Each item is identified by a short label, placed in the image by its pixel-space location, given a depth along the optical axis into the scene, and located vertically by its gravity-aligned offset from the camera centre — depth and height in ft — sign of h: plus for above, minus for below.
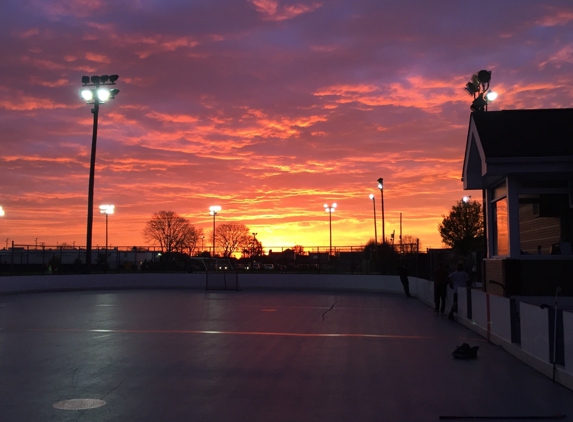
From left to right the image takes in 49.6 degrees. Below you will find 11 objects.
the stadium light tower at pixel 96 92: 120.26 +32.80
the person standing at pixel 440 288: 70.44 -3.20
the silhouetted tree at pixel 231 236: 374.63 +15.22
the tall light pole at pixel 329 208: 208.44 +17.76
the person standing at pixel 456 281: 64.85 -2.16
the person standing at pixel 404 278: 108.27 -3.12
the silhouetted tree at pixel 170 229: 354.54 +18.36
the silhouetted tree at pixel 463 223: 234.38 +14.64
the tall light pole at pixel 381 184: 183.62 +22.75
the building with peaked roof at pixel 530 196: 50.55 +5.52
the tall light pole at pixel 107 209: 169.93 +14.36
